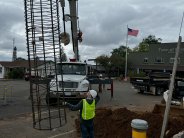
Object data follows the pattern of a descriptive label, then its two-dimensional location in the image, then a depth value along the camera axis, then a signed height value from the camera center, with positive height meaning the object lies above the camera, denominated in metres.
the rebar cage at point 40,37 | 5.01 +1.16
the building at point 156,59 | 26.91 +1.86
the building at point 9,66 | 35.40 +1.06
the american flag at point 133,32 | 23.61 +5.92
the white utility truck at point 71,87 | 7.72 -0.94
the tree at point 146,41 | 44.46 +8.77
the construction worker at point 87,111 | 3.88 -1.09
